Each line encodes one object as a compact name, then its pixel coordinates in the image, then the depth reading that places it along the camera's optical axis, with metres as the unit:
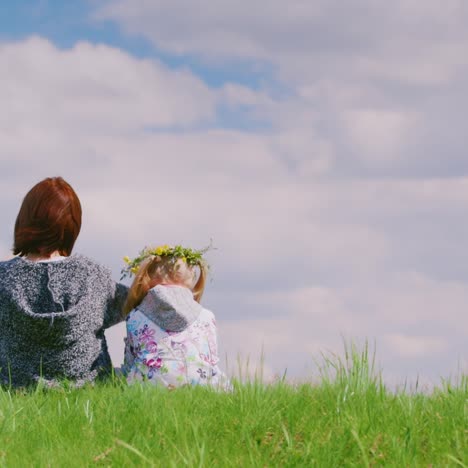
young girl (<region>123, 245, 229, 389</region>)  13.26
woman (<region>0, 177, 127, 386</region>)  13.43
